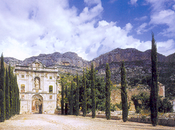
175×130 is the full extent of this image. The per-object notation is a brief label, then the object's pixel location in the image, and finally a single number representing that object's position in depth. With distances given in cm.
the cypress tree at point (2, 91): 1789
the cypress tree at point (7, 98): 1958
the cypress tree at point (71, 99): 3031
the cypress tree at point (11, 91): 2279
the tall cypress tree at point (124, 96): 1708
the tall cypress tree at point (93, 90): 2235
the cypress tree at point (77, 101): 2739
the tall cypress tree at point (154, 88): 1394
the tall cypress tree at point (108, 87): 2025
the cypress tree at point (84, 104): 2516
